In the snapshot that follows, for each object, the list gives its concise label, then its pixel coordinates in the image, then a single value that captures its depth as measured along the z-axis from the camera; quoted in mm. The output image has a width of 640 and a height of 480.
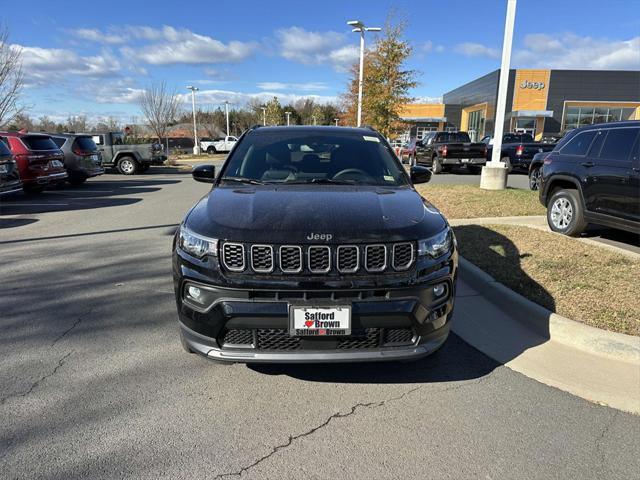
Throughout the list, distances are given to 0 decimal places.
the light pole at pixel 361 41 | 23336
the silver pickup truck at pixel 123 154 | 20578
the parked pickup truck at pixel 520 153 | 20094
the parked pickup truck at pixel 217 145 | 47562
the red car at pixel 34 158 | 12047
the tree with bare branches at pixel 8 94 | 17938
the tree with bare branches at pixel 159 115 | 37781
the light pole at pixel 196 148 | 43900
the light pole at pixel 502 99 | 10953
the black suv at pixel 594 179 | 5902
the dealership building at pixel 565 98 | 50625
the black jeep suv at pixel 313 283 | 2656
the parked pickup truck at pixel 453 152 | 19406
